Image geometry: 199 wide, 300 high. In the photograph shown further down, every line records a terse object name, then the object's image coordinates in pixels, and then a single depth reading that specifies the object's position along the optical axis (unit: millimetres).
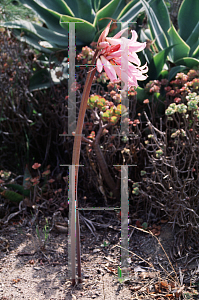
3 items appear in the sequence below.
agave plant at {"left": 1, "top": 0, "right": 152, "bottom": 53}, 2330
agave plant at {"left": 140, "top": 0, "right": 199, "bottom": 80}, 2253
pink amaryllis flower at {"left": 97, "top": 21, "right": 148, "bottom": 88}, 938
